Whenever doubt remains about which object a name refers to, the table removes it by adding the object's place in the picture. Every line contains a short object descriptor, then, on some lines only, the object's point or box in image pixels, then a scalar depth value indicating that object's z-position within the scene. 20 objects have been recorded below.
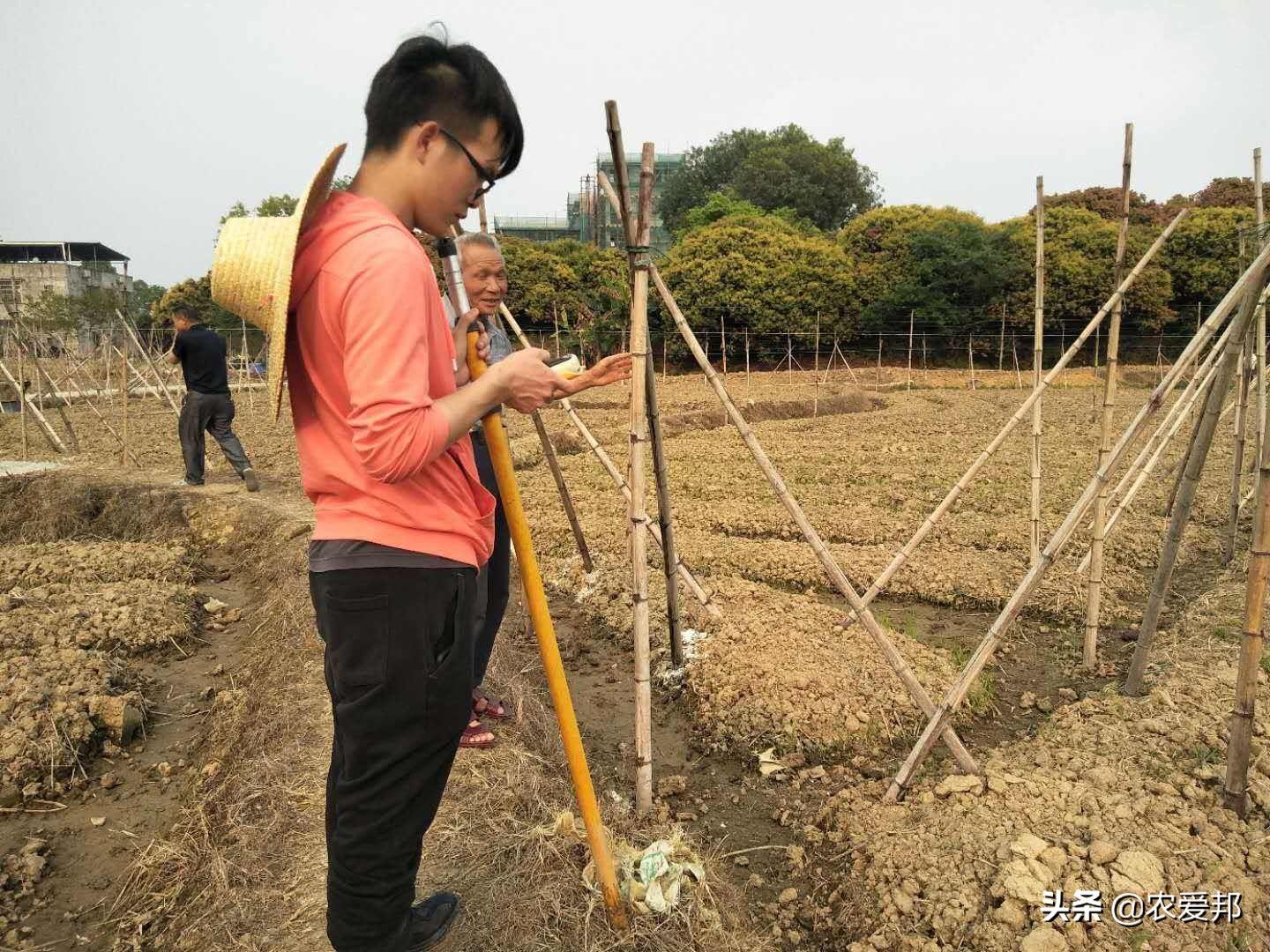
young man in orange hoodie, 1.18
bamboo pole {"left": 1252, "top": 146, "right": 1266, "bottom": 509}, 3.45
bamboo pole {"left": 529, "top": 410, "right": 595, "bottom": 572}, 3.91
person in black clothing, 7.49
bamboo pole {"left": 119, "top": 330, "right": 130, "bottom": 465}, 9.45
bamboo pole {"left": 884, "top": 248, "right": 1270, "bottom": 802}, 2.68
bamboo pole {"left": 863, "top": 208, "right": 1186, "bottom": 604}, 3.83
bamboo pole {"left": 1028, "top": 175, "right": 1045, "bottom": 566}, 4.13
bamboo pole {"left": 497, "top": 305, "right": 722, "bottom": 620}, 4.30
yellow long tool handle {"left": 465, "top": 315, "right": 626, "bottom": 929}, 1.63
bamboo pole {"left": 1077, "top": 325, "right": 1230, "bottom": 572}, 4.25
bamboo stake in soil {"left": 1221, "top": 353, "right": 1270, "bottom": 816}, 2.42
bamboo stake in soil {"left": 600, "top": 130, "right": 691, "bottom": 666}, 3.00
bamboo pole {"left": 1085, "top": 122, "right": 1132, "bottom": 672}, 3.66
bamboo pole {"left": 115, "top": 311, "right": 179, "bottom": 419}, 10.38
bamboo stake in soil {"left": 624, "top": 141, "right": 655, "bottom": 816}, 2.67
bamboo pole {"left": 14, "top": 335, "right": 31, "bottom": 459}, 9.70
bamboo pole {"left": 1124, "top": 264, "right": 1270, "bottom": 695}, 2.68
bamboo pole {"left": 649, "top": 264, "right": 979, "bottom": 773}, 2.86
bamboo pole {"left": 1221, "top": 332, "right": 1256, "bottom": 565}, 4.44
